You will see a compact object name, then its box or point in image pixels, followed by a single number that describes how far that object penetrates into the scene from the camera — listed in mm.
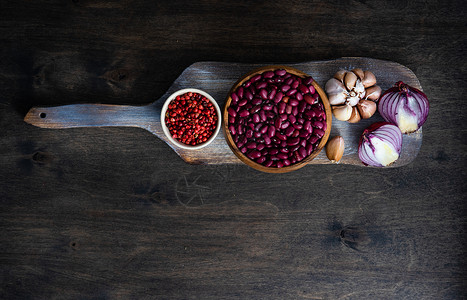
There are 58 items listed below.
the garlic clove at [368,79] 768
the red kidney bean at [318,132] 745
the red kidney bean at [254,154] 747
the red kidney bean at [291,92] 745
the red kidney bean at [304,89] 744
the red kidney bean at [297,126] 747
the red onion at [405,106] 761
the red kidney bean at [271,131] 747
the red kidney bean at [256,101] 744
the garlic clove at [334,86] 761
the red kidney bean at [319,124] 744
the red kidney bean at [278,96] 743
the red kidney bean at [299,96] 744
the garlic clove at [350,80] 761
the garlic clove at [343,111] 760
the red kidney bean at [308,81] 745
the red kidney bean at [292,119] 748
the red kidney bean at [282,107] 744
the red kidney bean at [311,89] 746
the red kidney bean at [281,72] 745
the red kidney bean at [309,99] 744
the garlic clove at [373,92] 770
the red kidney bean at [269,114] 748
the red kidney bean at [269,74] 747
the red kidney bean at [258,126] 749
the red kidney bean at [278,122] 746
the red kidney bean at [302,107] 745
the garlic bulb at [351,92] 761
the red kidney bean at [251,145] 749
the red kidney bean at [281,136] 750
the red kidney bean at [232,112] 744
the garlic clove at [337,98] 761
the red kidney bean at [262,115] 746
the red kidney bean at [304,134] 747
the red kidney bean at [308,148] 749
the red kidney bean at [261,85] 742
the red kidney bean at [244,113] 744
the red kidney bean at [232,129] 745
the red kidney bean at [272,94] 743
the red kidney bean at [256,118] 744
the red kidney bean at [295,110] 747
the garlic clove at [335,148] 767
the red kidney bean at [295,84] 743
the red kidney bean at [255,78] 745
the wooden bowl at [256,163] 749
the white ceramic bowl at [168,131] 752
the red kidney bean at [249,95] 744
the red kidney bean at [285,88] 744
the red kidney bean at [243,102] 743
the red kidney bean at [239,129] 747
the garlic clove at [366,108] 765
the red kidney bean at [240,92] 744
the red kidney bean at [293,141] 746
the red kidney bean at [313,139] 747
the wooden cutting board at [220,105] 783
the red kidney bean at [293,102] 744
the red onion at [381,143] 762
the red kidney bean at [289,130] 748
